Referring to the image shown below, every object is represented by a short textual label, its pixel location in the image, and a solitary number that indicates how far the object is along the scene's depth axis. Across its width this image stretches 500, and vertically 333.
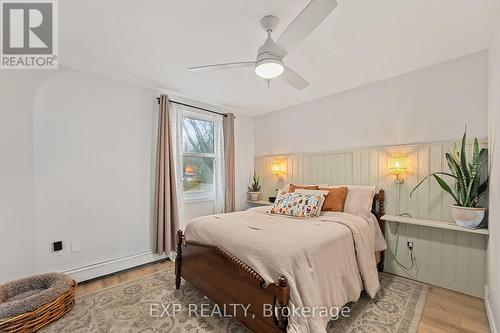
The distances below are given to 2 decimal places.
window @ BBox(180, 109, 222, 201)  3.65
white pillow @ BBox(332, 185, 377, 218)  2.62
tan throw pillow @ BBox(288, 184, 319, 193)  3.13
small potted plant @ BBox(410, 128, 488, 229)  2.04
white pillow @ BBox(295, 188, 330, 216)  2.62
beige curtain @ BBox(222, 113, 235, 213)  4.01
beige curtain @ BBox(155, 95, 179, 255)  3.10
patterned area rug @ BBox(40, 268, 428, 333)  1.80
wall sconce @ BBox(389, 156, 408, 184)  2.63
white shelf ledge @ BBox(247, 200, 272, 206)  4.02
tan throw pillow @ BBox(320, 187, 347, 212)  2.72
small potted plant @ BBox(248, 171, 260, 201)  4.27
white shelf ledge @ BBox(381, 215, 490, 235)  2.02
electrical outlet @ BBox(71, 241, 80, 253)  2.53
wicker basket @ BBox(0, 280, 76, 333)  1.64
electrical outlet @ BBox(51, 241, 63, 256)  2.42
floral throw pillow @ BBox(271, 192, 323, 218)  2.60
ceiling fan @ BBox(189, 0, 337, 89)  1.32
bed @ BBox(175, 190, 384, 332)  1.46
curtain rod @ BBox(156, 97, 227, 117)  3.34
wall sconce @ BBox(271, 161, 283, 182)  3.98
